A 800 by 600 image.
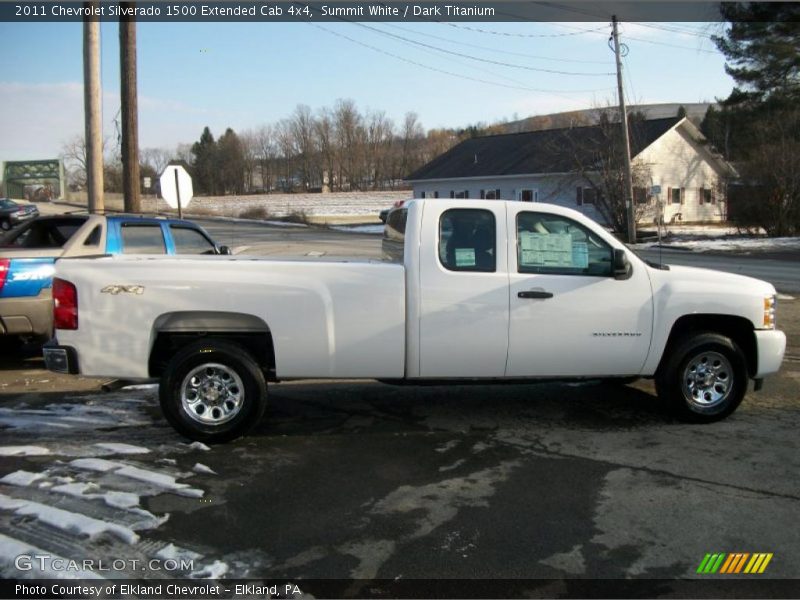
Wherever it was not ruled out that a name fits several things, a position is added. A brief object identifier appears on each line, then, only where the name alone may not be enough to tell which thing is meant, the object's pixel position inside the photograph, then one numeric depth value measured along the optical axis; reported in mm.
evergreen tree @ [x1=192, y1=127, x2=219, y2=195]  112125
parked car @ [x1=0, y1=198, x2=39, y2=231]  36281
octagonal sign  12242
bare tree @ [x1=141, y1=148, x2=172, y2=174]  113312
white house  41844
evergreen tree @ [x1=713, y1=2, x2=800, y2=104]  35531
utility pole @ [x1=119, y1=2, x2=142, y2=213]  12062
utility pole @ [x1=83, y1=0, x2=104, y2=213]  11227
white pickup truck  5137
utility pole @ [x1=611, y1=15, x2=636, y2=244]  29266
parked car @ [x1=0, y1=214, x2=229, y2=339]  7395
